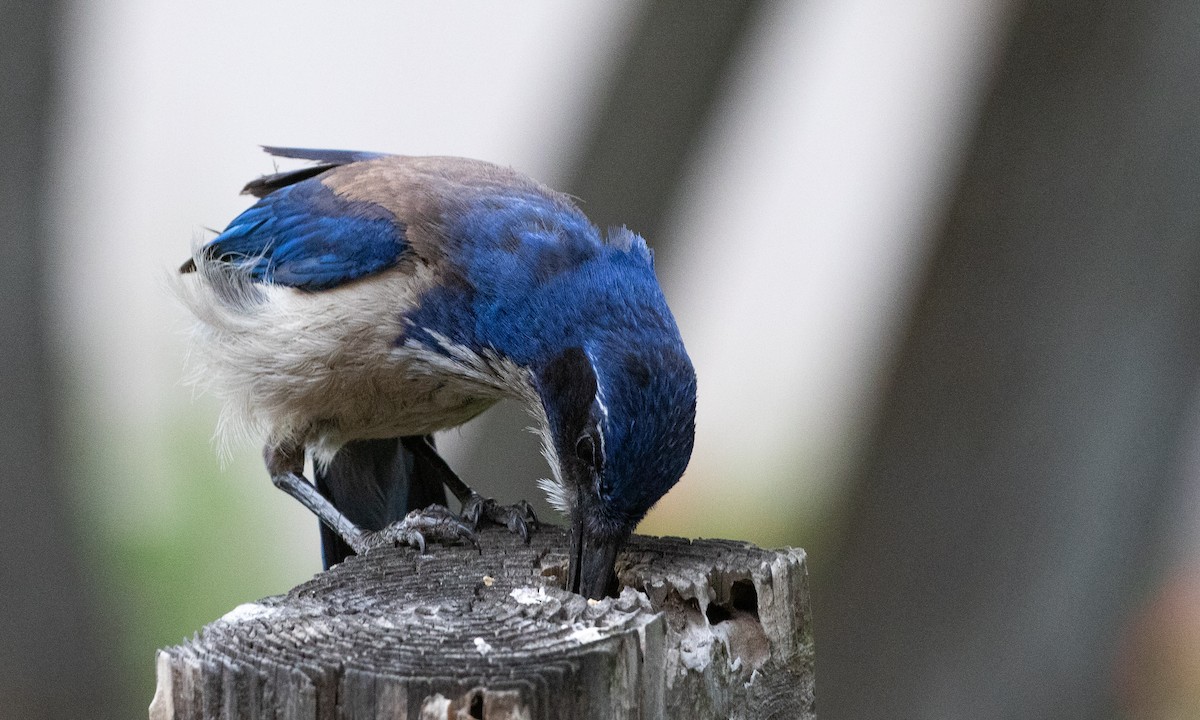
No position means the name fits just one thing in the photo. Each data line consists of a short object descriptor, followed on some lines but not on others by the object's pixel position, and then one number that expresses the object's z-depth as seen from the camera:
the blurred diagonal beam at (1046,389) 10.07
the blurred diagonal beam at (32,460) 10.23
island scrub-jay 5.79
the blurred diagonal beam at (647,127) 10.92
